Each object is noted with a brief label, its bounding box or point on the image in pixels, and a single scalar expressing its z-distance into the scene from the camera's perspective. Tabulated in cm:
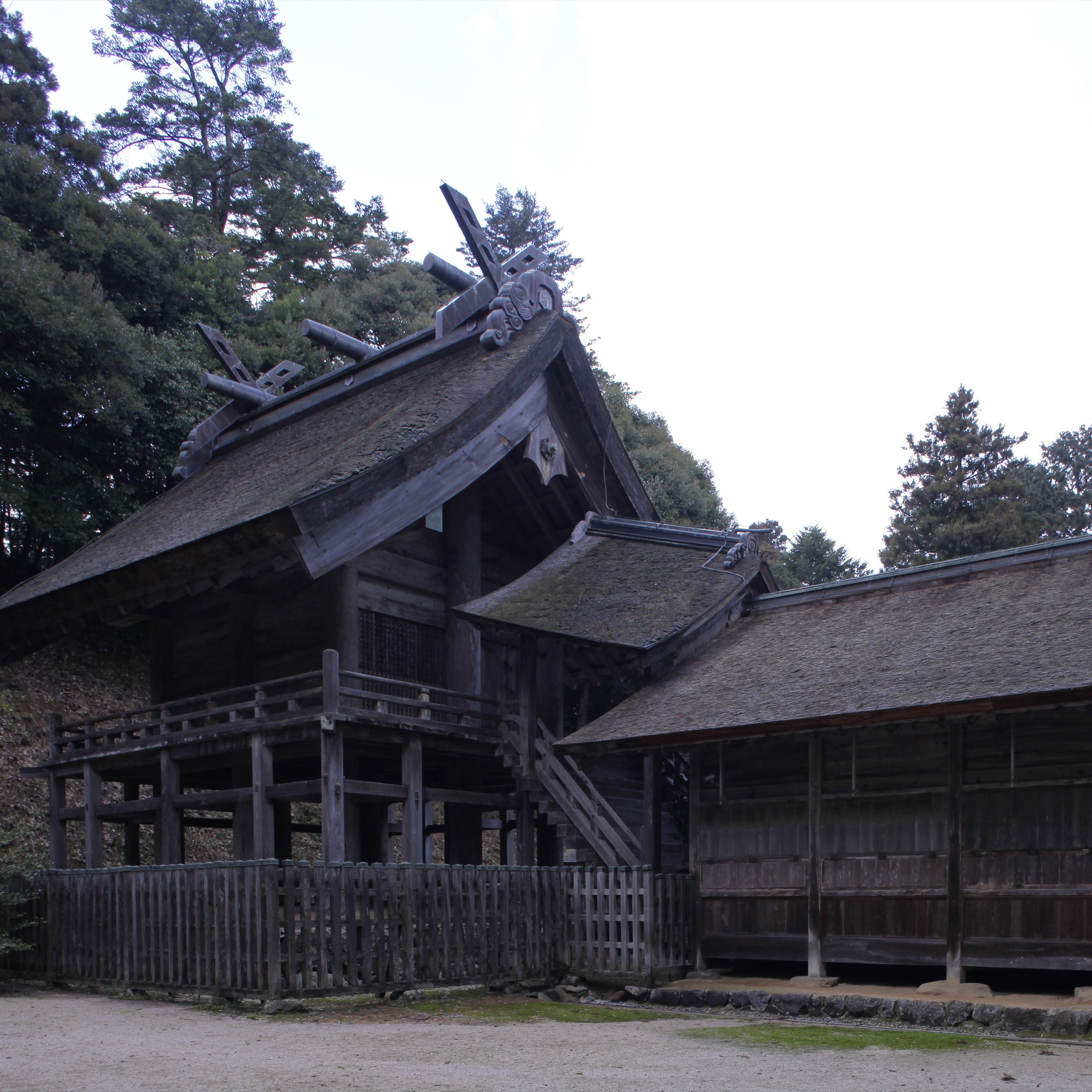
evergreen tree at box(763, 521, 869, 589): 4788
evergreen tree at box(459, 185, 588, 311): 6306
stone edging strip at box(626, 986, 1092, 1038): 1021
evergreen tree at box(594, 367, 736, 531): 4016
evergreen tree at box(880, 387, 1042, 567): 4556
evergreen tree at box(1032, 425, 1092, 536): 5441
